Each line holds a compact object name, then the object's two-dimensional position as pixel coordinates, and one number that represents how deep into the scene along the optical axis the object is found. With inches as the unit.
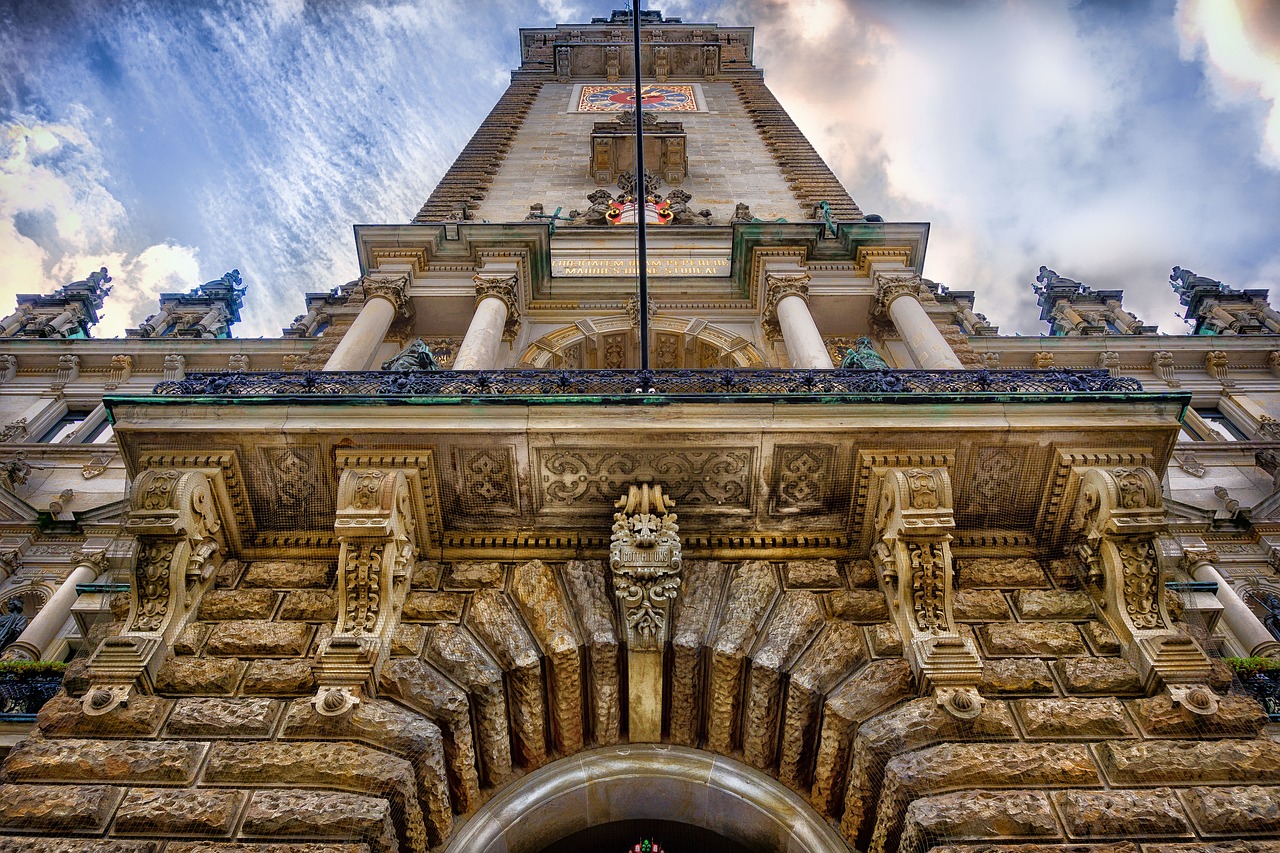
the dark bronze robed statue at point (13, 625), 414.3
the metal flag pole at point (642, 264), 348.2
